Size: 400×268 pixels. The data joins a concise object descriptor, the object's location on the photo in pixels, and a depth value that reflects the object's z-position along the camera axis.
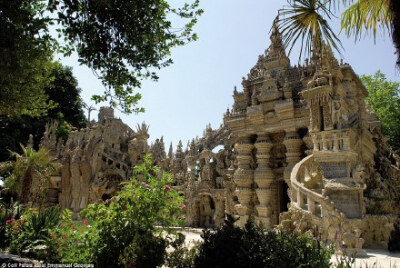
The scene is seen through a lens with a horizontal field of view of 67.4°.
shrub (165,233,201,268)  5.69
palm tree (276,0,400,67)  5.01
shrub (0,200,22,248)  7.24
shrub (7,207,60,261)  6.32
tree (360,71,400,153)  23.73
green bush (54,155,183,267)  5.23
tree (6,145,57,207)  14.70
